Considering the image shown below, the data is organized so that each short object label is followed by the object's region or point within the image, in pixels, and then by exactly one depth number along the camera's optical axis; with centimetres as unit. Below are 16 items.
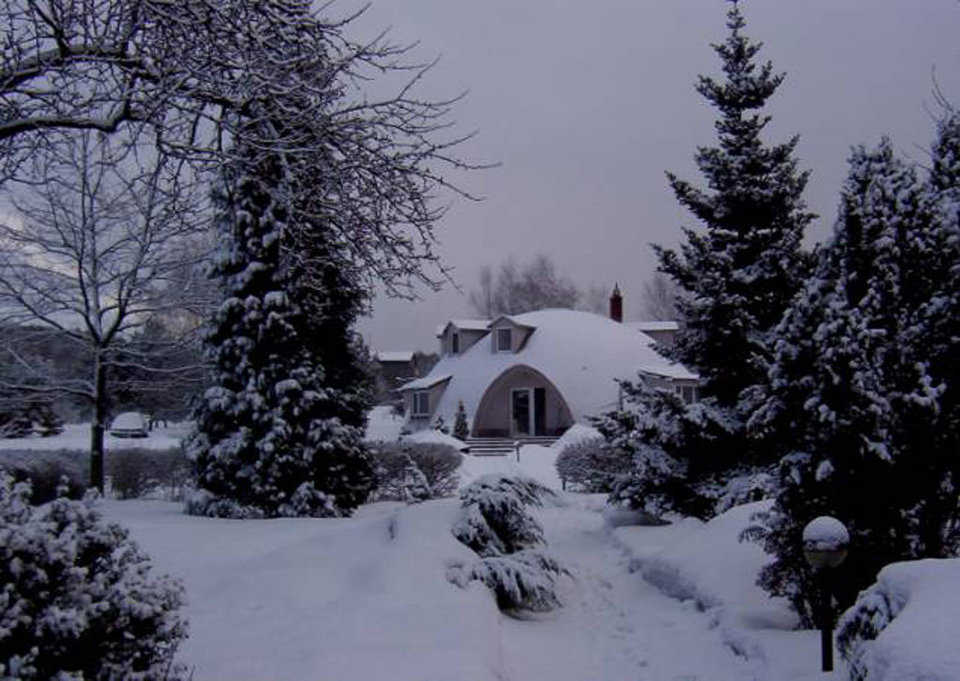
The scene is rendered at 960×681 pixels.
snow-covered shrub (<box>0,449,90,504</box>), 1622
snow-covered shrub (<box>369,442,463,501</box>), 1861
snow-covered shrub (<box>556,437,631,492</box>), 1930
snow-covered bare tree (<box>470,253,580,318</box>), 6988
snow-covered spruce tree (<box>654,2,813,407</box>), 1316
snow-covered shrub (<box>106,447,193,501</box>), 1870
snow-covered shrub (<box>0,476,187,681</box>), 329
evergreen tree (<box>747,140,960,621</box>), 637
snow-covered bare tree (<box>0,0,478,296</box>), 546
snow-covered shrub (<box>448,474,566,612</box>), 768
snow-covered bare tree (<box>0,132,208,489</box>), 1606
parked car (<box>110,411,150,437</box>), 4078
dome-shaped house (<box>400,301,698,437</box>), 4003
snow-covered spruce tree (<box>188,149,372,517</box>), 1321
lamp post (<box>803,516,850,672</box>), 517
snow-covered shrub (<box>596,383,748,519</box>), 1291
